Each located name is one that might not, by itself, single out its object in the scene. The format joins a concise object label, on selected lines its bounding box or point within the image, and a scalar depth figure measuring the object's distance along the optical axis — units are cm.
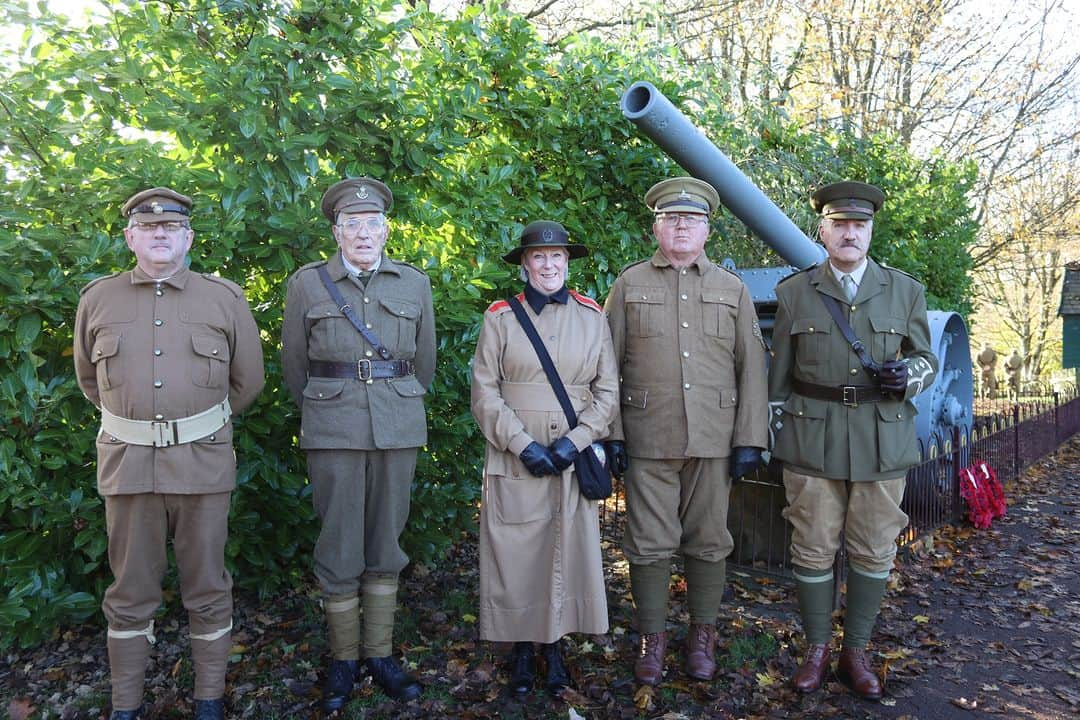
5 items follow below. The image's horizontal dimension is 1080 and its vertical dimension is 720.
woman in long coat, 334
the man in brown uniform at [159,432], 292
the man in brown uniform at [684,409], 350
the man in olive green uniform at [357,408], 321
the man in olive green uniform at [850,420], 338
